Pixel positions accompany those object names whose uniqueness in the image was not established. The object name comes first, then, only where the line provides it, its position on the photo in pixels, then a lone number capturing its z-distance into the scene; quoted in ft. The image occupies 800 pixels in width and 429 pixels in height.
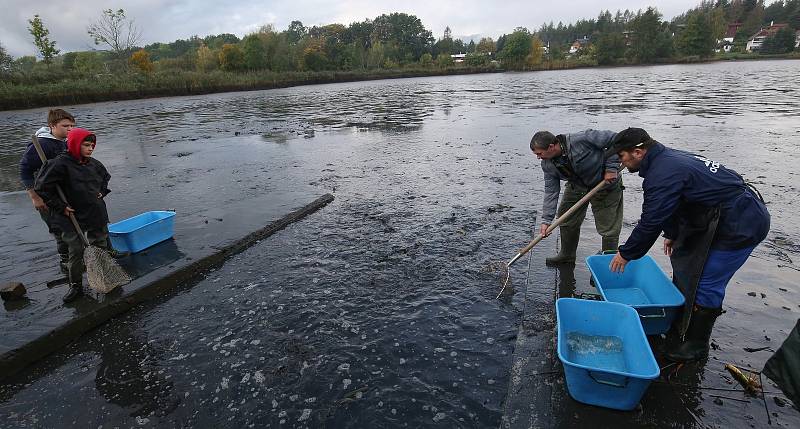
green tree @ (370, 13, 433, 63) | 383.65
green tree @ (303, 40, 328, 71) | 243.19
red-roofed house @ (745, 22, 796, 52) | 319.43
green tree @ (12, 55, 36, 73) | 120.63
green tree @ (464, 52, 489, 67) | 307.11
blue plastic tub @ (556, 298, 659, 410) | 9.14
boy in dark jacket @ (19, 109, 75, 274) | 16.26
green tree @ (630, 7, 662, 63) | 283.59
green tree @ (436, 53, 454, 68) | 304.44
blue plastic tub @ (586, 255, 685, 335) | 11.85
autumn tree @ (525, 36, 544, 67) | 290.97
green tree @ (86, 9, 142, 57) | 143.95
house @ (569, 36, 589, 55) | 436.35
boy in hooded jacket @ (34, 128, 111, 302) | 14.21
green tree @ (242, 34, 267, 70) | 212.64
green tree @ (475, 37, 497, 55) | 442.22
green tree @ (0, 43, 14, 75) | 115.11
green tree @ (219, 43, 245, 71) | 209.36
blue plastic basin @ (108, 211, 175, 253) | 18.44
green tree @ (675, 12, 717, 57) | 270.26
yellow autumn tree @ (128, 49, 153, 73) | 155.22
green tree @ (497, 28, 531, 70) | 288.71
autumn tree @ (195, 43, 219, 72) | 203.15
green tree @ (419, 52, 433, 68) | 307.78
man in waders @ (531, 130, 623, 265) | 14.67
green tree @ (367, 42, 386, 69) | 293.64
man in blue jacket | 10.19
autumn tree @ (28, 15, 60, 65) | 131.95
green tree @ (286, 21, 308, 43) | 452.39
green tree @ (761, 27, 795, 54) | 281.54
